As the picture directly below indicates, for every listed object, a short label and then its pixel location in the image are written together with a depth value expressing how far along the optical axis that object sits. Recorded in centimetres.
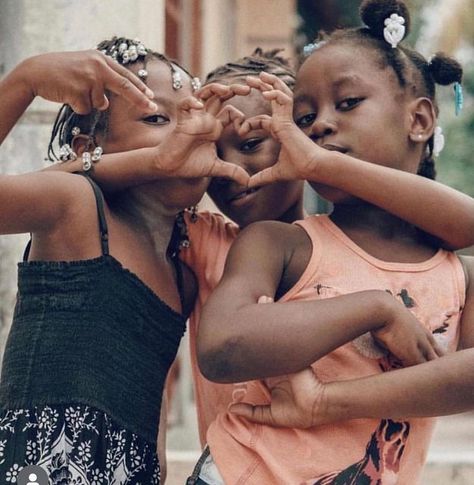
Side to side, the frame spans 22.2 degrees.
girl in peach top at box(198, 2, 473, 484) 237
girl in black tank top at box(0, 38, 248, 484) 247
